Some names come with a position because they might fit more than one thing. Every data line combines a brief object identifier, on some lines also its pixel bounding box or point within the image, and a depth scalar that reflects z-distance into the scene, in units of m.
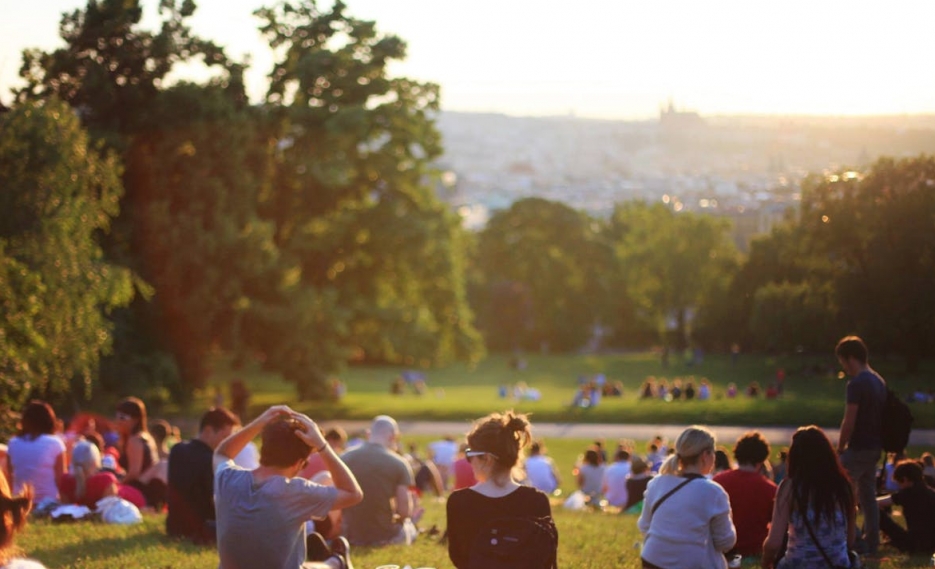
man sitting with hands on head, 6.26
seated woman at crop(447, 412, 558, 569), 6.29
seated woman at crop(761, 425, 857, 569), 7.30
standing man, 10.00
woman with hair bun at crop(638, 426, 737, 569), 6.91
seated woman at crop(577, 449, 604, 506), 17.62
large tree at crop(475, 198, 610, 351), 76.56
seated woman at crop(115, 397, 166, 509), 12.07
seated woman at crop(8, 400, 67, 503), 11.21
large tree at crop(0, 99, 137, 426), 19.47
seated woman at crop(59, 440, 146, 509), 11.65
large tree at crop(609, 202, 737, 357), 52.44
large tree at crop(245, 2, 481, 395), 34.41
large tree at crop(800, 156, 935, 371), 16.55
